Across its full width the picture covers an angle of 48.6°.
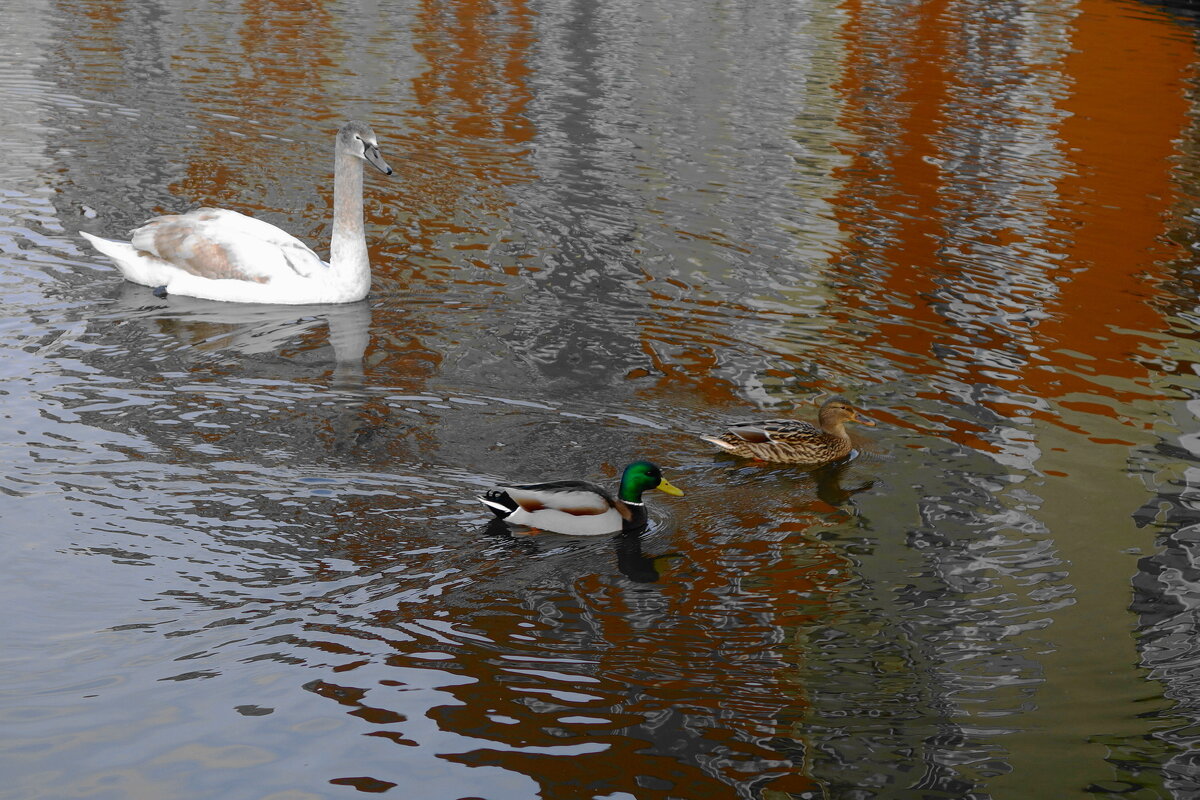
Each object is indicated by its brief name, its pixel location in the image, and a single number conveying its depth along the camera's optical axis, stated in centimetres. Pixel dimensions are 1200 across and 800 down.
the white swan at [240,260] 1053
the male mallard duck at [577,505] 694
